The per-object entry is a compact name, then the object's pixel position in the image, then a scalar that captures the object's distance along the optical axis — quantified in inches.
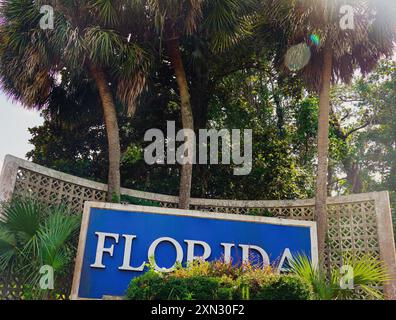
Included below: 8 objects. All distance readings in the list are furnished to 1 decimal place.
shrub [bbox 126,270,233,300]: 205.2
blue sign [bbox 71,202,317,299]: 303.9
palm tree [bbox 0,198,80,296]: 277.9
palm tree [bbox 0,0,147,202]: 344.5
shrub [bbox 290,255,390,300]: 219.5
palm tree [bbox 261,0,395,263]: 359.6
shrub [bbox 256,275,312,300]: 205.0
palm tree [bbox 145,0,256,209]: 355.6
